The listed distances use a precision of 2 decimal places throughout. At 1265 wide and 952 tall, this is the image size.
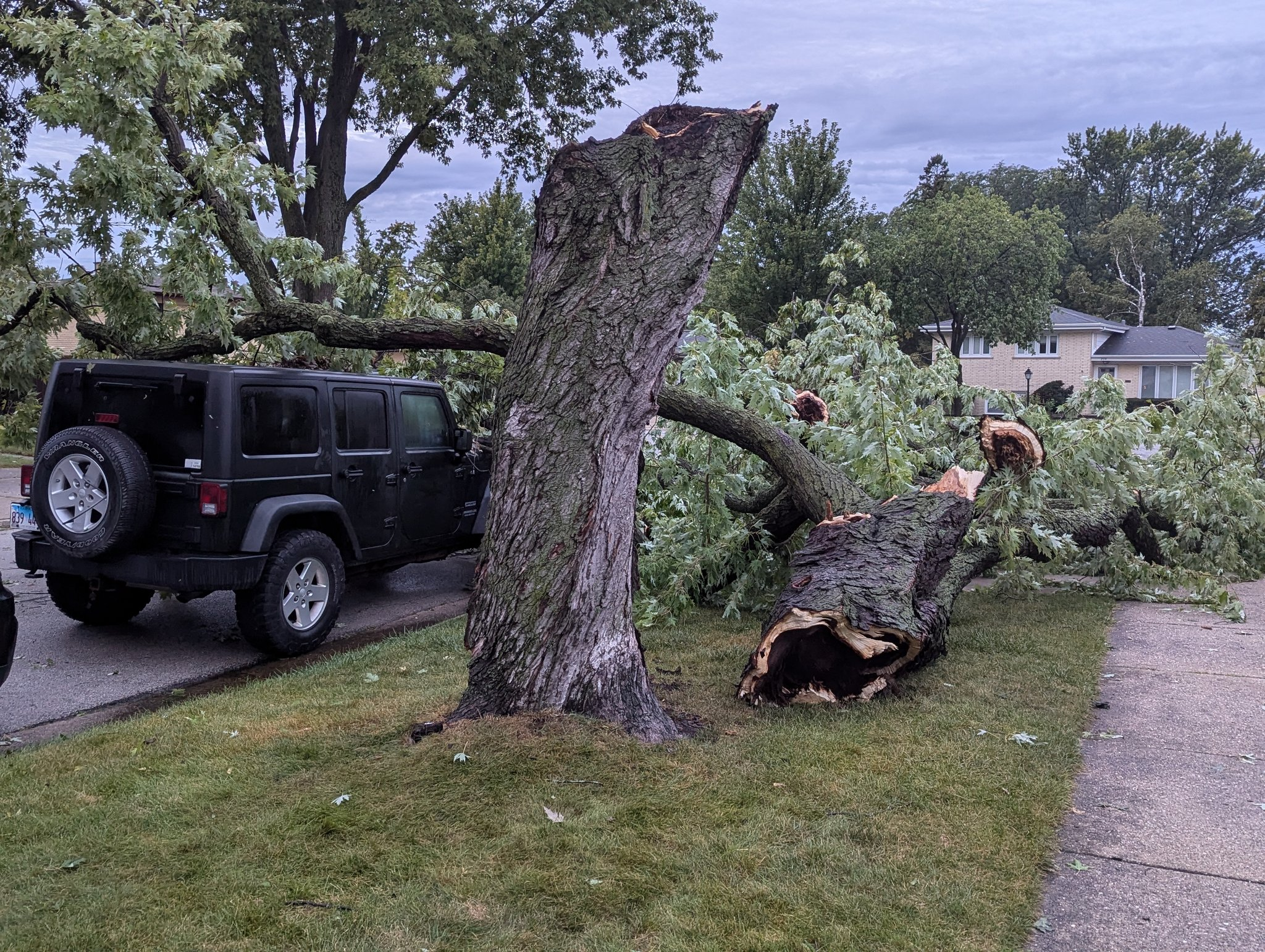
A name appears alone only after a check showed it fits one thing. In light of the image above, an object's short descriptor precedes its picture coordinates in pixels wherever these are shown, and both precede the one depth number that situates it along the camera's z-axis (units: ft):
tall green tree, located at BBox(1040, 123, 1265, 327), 215.31
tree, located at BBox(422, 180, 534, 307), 127.27
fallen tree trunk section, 17.22
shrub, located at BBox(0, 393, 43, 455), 28.07
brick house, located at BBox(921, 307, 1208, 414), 148.36
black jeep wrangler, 21.29
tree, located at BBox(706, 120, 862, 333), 116.78
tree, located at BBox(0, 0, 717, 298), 64.28
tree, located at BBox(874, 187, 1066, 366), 134.10
